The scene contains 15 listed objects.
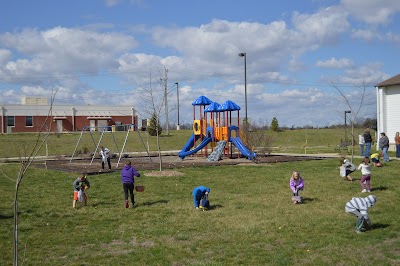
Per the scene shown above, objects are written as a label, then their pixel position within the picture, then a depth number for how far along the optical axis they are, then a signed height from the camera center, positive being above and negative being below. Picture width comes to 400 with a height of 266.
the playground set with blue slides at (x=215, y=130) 28.91 +0.38
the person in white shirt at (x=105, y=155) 23.09 -0.86
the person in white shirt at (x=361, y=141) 26.75 -0.34
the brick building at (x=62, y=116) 61.19 +3.03
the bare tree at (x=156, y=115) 20.31 +0.94
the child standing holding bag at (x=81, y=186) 13.40 -1.38
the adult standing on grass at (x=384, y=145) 23.69 -0.52
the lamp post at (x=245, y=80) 40.93 +4.79
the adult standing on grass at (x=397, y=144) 26.09 -0.52
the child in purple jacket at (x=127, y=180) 13.16 -1.17
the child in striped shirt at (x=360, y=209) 9.73 -1.50
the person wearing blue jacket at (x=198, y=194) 12.80 -1.54
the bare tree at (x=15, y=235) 6.13 -1.29
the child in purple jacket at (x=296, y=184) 13.58 -1.37
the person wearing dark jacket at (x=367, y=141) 25.06 -0.33
